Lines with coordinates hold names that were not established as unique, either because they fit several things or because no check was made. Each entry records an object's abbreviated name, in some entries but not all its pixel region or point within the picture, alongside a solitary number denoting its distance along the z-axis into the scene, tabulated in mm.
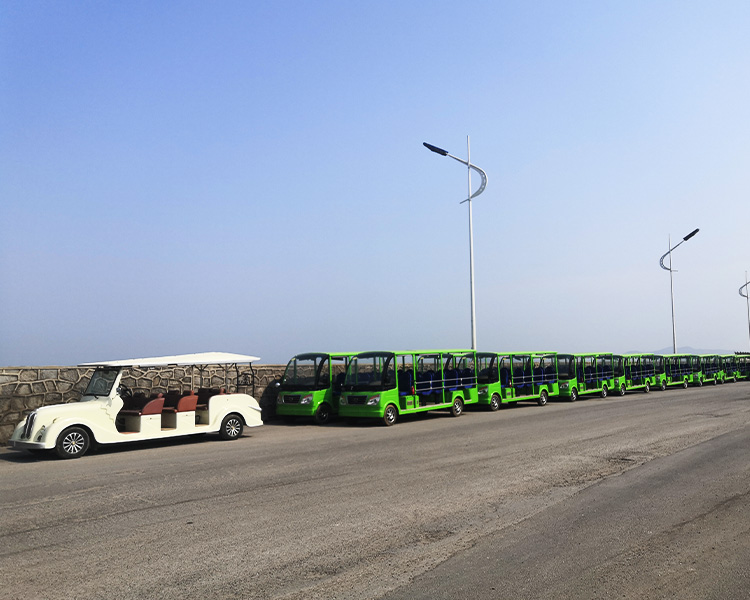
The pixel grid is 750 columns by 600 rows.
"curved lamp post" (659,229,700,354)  47219
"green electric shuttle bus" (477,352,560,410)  22781
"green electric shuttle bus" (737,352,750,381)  46188
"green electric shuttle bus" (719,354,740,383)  43250
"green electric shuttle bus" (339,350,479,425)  18172
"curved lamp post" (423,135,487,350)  26500
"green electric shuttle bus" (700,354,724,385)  40438
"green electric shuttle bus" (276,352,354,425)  18609
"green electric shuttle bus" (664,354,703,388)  36188
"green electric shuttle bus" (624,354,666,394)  32375
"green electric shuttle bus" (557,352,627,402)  27328
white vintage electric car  12300
